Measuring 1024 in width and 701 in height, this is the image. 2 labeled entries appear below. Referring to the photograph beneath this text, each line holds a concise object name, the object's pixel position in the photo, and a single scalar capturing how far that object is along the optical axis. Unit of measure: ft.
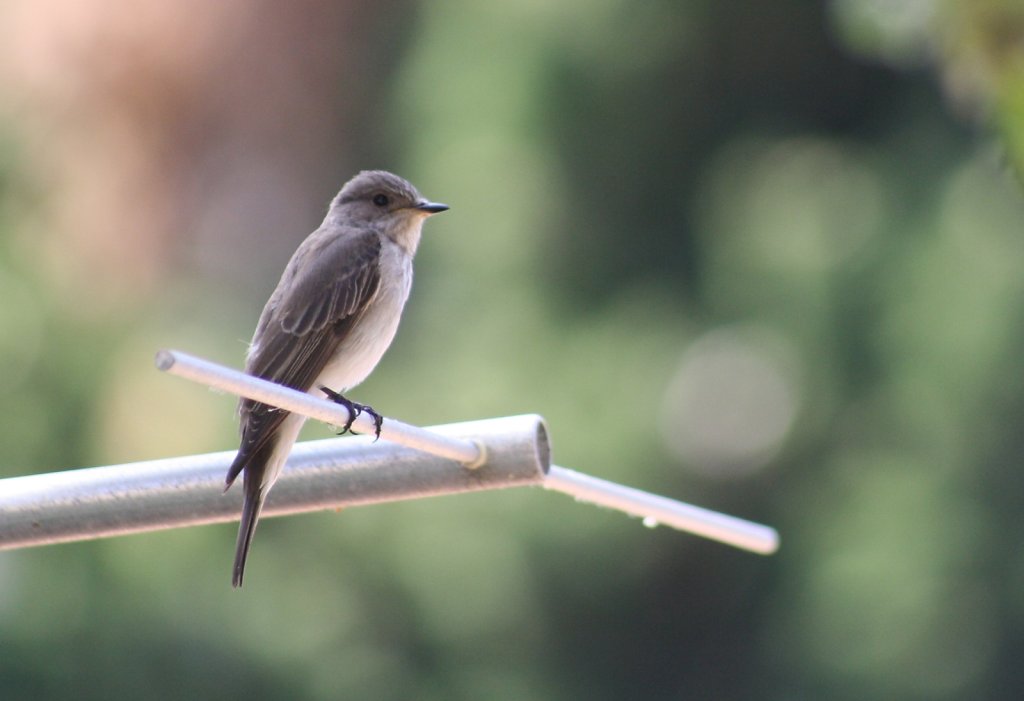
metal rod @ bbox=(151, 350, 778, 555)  14.93
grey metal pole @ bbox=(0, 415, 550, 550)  16.02
